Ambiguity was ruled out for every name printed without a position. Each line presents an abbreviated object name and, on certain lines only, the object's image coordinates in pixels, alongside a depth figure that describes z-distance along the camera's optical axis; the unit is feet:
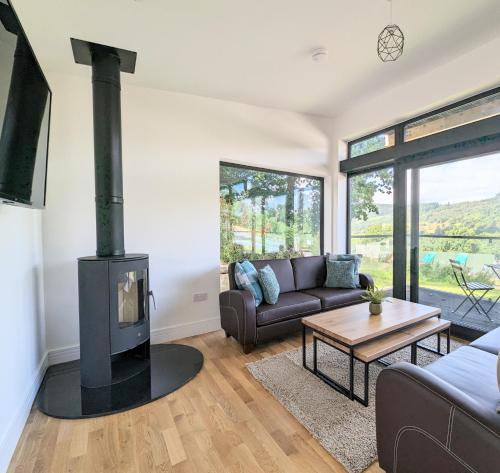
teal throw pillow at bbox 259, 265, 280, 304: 9.37
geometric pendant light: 5.83
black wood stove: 6.61
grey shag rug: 4.97
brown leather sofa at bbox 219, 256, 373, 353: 8.60
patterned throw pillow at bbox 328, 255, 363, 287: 11.83
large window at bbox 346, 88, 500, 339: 9.14
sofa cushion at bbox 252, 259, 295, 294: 10.98
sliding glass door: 9.19
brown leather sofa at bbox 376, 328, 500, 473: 3.01
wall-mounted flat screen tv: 3.95
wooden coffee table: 6.21
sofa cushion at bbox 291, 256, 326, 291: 11.68
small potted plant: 7.72
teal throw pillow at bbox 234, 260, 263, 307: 9.28
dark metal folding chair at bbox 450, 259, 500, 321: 9.41
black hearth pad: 6.11
